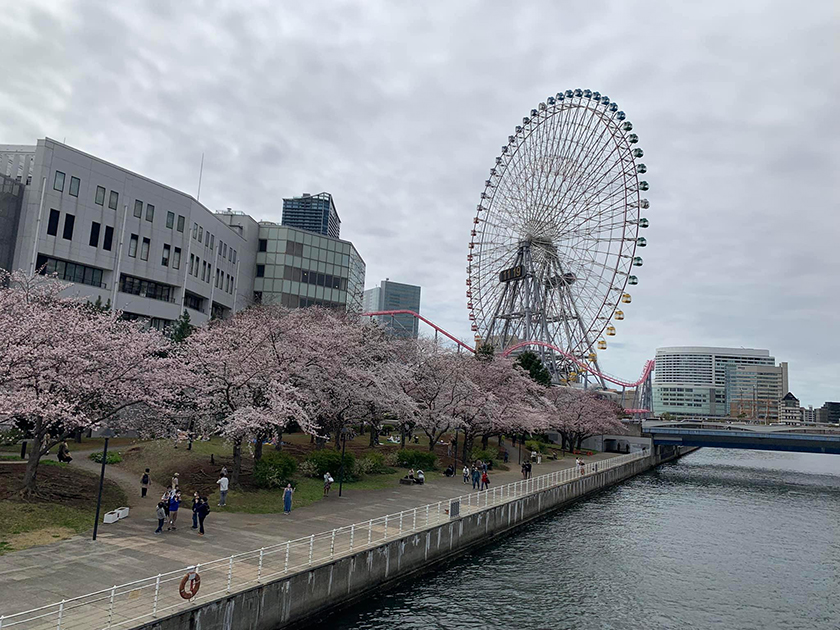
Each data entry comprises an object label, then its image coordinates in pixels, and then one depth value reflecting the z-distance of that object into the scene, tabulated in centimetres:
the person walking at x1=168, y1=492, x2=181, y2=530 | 2288
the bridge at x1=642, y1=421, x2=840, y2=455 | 7494
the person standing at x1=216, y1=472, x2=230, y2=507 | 2761
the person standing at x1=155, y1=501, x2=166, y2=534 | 2255
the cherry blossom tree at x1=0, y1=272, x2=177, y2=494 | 2256
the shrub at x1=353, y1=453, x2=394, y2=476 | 3984
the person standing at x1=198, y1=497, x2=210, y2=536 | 2292
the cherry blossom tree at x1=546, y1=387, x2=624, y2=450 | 7699
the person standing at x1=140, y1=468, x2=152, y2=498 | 2780
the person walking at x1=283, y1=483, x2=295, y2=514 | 2778
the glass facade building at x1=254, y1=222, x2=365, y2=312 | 8594
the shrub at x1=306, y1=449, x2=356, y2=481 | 3719
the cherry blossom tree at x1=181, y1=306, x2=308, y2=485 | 2991
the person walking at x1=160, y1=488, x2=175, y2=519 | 2295
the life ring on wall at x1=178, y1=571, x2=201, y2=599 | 1548
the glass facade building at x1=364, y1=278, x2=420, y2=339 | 7906
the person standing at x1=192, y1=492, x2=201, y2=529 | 2296
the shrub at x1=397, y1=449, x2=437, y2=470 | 4603
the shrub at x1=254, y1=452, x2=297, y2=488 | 3238
